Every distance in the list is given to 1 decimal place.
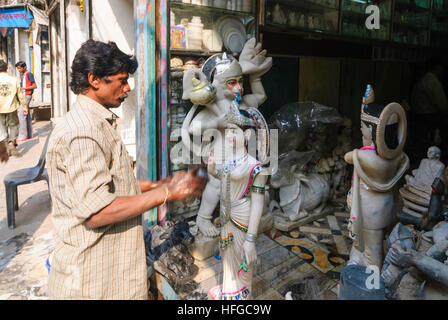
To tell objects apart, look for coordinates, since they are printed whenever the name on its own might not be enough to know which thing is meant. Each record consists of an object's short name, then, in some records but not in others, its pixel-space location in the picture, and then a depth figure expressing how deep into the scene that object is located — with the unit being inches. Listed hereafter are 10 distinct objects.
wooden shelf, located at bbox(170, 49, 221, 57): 161.0
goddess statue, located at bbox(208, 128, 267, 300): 97.0
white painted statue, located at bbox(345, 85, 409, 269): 100.6
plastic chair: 169.9
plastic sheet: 200.5
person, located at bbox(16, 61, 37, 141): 358.3
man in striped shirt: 61.6
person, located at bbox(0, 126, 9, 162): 151.8
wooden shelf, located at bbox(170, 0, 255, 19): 165.9
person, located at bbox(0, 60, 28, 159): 273.0
